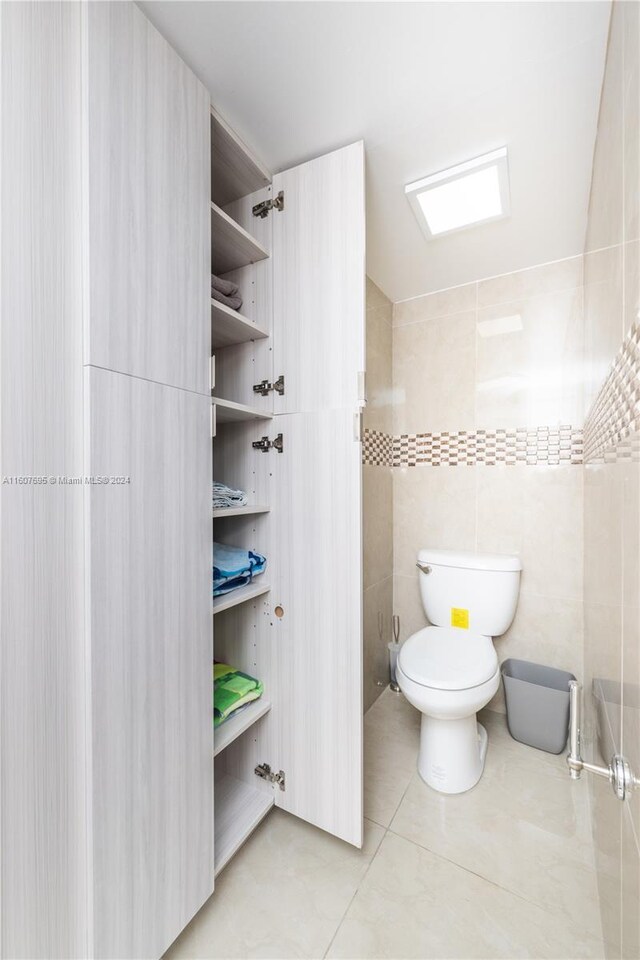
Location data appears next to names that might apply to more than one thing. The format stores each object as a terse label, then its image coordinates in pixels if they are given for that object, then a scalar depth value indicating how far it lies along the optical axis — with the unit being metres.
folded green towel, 1.20
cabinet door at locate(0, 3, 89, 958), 0.66
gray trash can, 1.61
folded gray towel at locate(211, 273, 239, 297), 1.26
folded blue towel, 1.20
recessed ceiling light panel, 1.27
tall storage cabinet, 0.69
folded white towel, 1.26
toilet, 1.36
